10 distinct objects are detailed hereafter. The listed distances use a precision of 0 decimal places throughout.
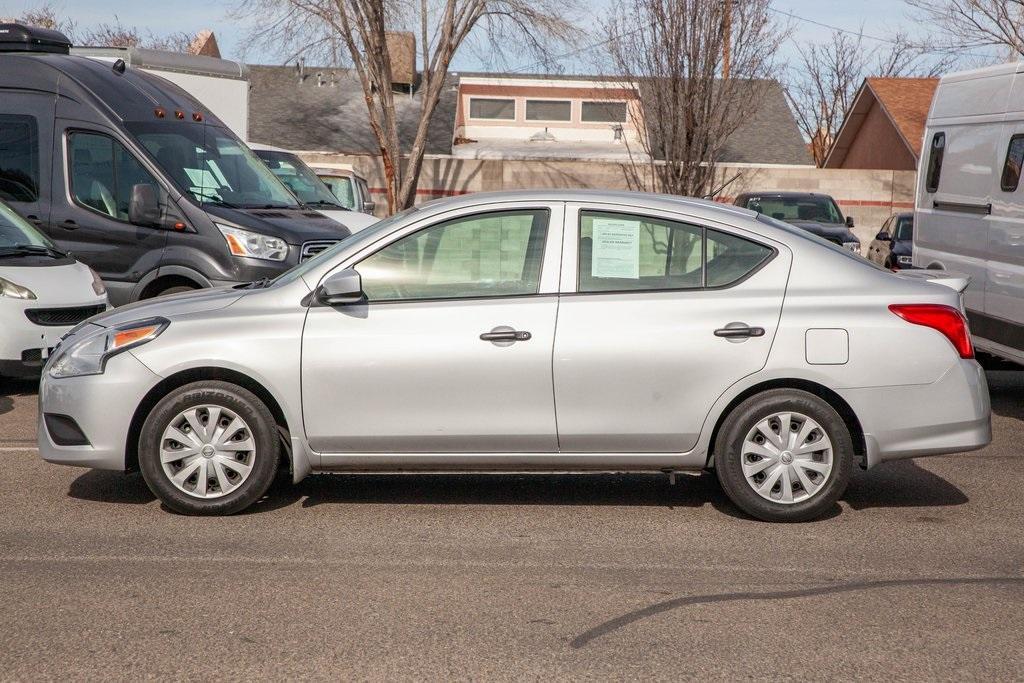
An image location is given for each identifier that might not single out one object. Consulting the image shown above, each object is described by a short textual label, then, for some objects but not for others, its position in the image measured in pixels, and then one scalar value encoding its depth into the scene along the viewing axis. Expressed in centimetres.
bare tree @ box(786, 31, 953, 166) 5606
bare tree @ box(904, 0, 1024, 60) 2533
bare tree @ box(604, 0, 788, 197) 2281
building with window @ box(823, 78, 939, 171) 3919
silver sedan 623
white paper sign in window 639
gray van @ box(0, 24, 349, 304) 1093
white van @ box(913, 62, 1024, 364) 971
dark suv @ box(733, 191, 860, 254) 2097
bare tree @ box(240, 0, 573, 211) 2602
